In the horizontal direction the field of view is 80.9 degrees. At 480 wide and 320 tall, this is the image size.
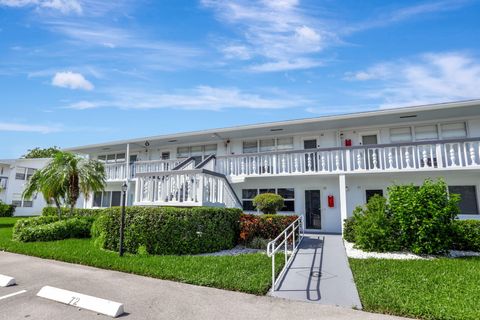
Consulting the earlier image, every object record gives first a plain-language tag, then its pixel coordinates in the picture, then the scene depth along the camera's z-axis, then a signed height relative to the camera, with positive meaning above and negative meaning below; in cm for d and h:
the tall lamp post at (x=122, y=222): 833 -72
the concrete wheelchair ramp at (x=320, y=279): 543 -187
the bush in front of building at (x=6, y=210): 2577 -108
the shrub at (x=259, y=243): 981 -159
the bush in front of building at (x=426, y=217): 849 -60
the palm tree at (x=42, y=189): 1295 +41
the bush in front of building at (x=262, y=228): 1018 -110
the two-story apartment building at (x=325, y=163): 1072 +160
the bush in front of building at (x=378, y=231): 906 -111
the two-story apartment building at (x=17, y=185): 2892 +139
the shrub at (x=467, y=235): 909 -122
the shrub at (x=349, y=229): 1059 -120
